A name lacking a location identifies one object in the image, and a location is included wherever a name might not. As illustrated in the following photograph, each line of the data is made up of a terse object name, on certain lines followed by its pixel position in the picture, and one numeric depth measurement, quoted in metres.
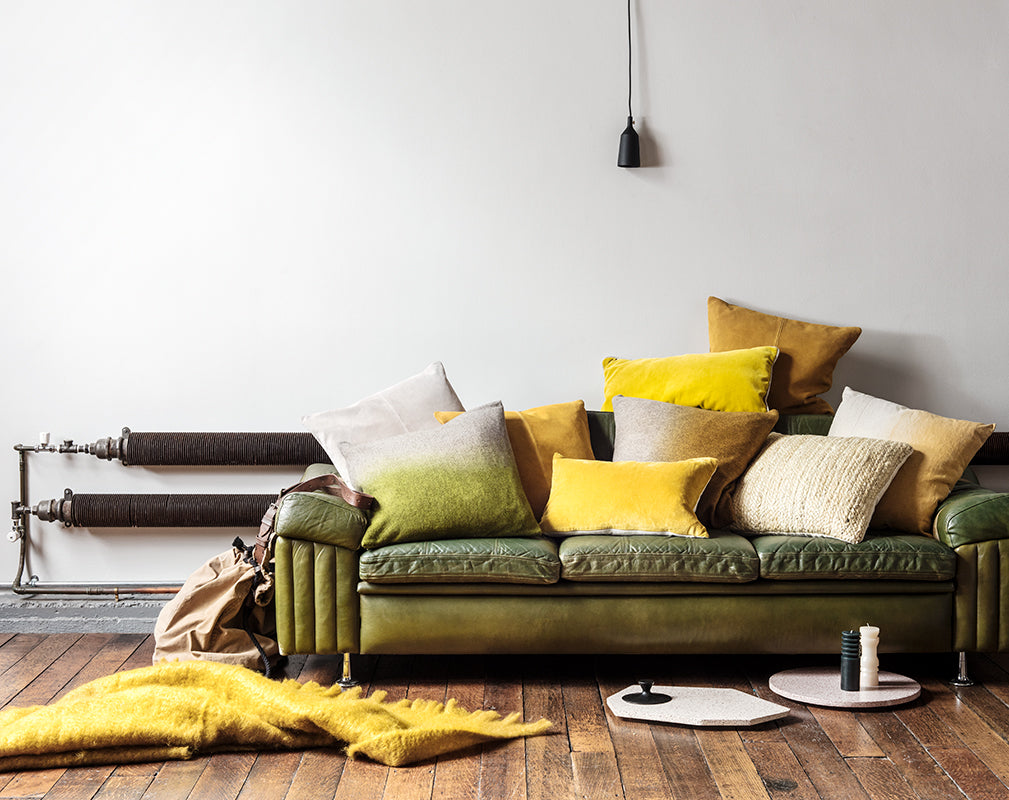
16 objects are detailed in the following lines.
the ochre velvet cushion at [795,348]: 3.93
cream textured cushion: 3.20
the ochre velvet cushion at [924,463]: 3.30
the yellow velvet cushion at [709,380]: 3.72
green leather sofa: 3.10
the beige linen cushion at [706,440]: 3.47
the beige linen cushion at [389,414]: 3.52
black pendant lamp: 3.97
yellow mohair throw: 2.57
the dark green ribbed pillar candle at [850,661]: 3.00
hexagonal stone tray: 2.77
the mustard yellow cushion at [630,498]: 3.26
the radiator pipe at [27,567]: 4.03
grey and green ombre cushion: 3.17
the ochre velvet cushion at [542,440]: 3.59
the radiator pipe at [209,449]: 4.01
